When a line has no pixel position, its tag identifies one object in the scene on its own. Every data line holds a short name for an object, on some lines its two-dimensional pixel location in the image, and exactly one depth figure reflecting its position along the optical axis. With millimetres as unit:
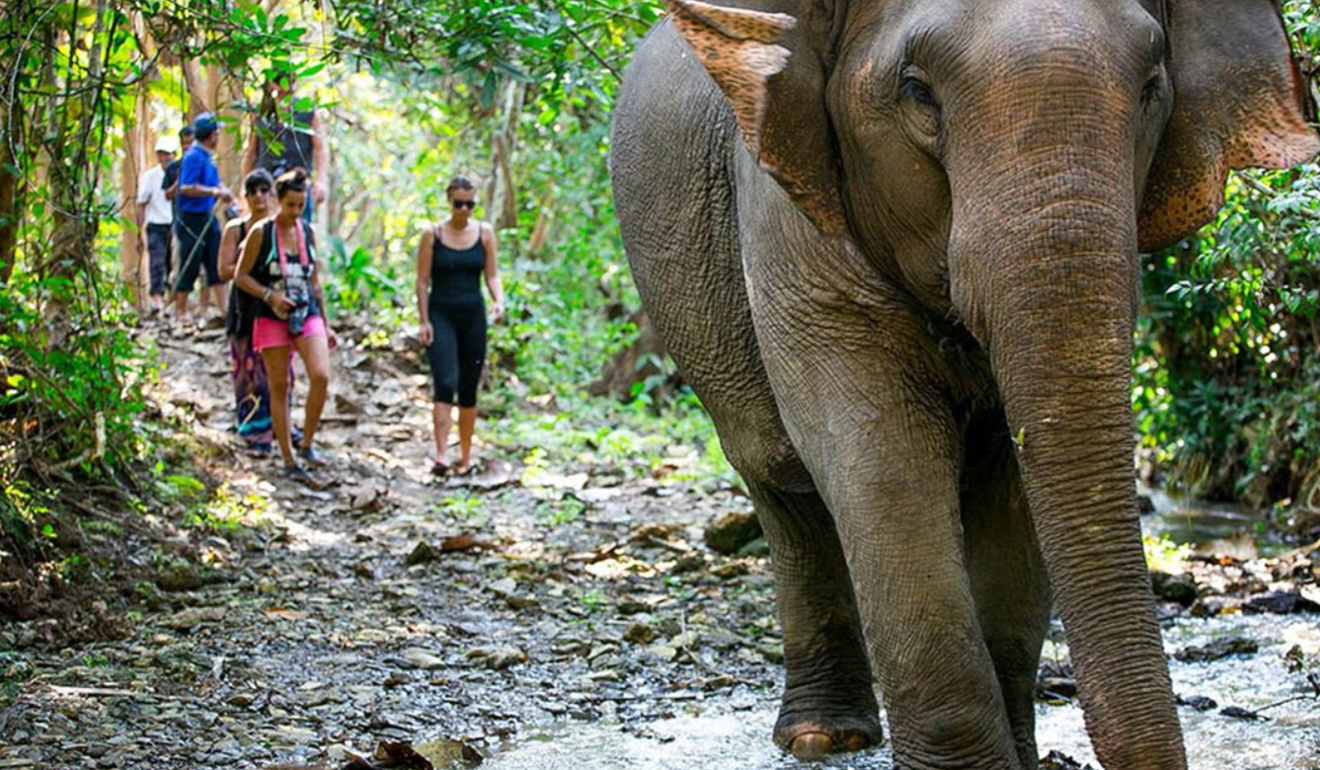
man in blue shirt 13797
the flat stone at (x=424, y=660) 6934
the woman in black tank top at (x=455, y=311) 12617
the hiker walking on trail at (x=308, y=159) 13328
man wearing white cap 16375
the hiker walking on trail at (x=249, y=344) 11664
